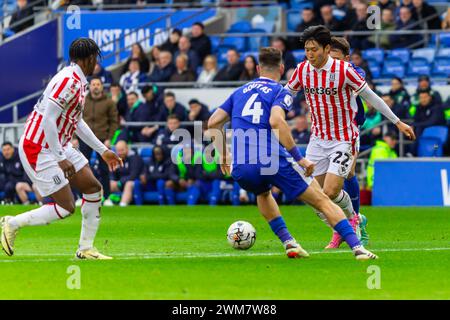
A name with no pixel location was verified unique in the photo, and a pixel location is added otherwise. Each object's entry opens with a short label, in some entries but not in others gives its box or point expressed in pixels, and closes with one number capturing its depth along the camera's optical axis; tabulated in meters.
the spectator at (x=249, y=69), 26.31
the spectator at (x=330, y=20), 27.75
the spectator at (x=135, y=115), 27.02
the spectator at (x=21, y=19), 31.98
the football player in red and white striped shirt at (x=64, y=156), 12.38
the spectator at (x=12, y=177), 26.42
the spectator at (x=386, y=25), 27.98
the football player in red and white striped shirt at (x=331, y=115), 13.83
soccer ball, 14.10
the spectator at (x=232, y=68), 27.22
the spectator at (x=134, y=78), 28.39
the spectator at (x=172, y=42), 28.92
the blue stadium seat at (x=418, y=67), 27.06
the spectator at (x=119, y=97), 26.73
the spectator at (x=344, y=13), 28.09
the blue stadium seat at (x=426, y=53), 27.27
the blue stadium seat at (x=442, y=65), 26.92
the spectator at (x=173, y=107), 26.47
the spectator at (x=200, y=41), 28.72
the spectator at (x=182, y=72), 27.95
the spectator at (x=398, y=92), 24.72
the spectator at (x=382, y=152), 24.45
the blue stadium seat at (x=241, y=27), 30.31
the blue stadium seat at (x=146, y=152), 26.52
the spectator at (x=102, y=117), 23.62
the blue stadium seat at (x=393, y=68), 27.23
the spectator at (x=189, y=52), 28.58
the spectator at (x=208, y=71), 27.84
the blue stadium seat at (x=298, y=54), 27.61
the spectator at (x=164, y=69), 28.31
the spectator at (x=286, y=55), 26.61
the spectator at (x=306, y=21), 28.22
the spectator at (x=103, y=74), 27.95
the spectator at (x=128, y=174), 25.80
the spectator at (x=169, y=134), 25.62
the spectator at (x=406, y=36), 28.00
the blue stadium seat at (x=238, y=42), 29.64
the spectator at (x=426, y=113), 24.38
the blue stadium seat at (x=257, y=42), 29.36
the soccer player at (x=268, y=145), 12.34
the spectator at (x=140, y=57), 28.67
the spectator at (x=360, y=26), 27.78
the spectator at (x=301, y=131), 25.02
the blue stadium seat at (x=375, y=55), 27.61
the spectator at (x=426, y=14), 28.14
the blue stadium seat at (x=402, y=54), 27.39
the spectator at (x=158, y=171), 25.70
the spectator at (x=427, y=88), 24.39
